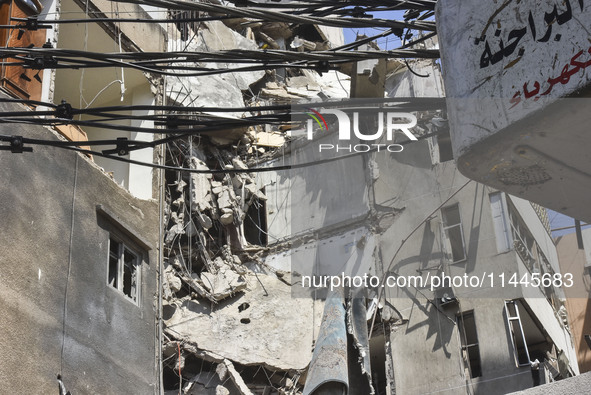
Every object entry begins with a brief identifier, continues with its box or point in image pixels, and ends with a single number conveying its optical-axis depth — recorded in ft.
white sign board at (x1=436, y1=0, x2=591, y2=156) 11.48
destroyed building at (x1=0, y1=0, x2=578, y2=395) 36.99
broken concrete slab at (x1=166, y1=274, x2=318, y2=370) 60.64
